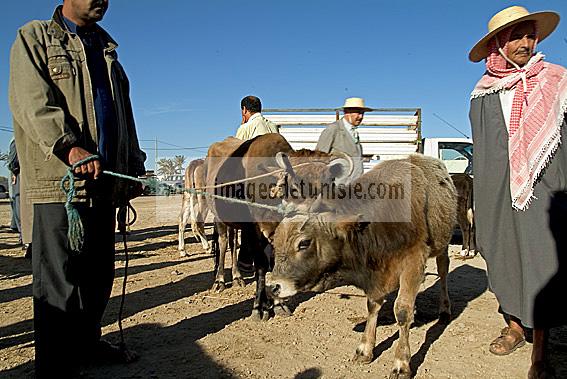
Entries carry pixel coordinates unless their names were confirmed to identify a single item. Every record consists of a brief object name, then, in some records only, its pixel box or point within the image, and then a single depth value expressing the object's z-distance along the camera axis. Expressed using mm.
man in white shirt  6828
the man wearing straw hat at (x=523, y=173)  3498
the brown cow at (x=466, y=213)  9102
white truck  11459
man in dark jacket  2889
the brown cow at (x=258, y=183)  4414
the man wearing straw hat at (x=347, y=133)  6055
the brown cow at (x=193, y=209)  10289
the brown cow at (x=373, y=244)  3631
